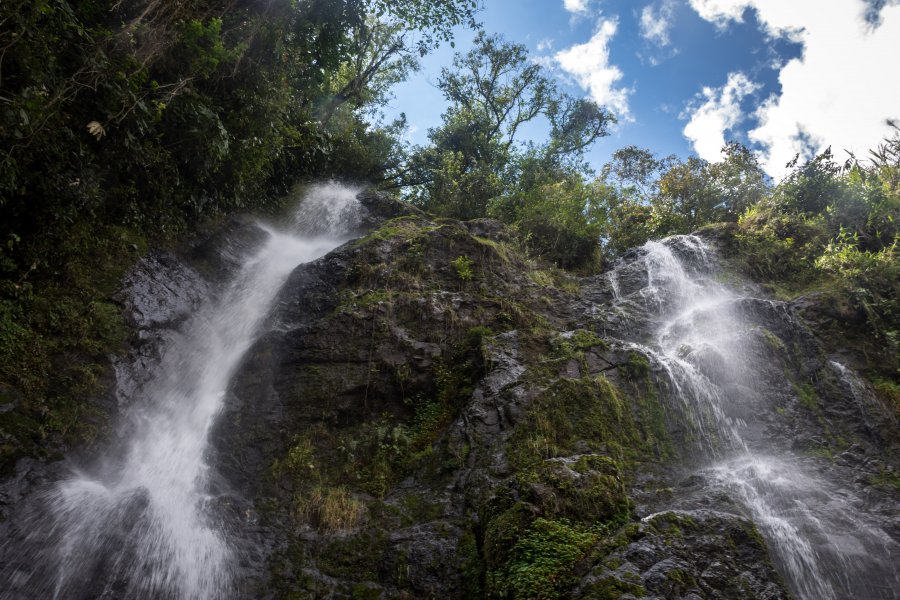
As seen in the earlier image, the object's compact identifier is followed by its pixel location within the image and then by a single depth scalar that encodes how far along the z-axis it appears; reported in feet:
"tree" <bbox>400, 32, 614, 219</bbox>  73.67
